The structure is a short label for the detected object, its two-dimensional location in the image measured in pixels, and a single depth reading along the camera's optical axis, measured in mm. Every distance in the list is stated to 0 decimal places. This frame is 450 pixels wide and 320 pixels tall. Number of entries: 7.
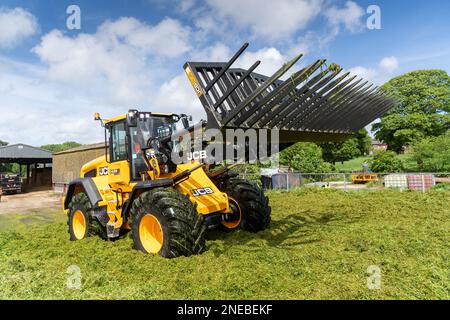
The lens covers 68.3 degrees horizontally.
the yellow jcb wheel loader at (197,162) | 4871
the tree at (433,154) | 20062
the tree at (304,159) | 24359
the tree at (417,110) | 28672
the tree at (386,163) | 22594
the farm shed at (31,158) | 27859
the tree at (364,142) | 43438
